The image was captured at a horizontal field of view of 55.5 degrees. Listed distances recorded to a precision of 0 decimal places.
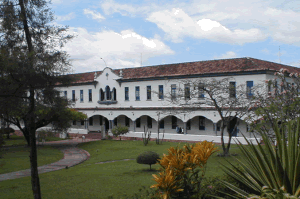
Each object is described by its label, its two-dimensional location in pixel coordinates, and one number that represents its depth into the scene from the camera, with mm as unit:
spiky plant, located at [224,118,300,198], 3932
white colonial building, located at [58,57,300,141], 25255
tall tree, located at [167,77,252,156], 17656
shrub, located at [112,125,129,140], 29375
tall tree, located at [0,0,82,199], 8242
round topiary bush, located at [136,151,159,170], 13938
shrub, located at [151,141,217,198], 4316
